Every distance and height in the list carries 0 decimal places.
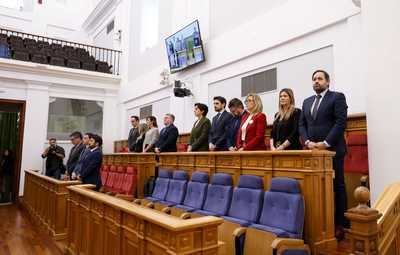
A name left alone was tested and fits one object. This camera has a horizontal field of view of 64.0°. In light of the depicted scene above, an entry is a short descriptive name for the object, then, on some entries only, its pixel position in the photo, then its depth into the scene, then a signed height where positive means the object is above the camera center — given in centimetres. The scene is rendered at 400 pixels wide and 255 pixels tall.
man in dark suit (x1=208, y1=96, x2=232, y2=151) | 332 +27
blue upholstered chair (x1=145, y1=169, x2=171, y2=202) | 331 -36
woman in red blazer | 275 +23
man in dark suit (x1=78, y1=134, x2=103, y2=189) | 337 -13
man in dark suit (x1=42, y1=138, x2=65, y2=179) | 605 -20
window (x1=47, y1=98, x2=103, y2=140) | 743 +82
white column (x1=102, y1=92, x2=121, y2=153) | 796 +75
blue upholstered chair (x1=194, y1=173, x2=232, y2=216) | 245 -34
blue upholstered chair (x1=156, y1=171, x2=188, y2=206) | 301 -36
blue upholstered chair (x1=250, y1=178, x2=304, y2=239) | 189 -35
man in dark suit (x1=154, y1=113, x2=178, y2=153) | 397 +19
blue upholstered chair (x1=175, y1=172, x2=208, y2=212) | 271 -35
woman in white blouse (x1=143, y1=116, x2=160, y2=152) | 434 +22
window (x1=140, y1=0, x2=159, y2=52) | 704 +287
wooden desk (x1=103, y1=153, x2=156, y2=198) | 404 -18
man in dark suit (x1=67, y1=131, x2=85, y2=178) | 431 -2
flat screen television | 495 +171
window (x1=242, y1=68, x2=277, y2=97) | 391 +91
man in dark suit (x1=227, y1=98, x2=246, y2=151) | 326 +34
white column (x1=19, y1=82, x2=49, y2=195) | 683 +54
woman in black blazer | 246 +22
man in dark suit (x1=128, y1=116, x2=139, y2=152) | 492 +27
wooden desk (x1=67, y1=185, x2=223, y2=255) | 135 -40
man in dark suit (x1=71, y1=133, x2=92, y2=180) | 353 -14
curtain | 695 +43
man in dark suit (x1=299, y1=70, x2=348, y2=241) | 211 +20
